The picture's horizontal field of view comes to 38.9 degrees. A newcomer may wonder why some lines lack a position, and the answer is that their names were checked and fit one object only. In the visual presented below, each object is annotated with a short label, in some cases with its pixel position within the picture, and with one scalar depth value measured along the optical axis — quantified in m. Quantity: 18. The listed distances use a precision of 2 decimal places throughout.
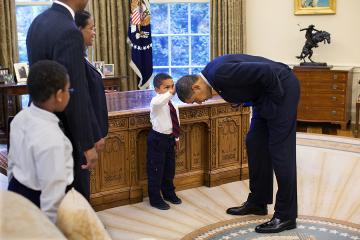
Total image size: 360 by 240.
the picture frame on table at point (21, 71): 6.59
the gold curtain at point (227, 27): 7.78
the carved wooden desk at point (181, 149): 4.12
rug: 3.62
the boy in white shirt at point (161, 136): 4.00
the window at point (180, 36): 8.04
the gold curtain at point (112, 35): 7.36
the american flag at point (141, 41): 7.42
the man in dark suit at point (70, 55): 2.40
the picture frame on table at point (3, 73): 6.45
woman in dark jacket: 2.90
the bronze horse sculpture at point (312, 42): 7.24
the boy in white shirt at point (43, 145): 1.97
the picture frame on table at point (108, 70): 7.35
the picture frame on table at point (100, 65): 7.28
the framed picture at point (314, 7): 7.54
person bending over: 3.39
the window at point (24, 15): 7.29
